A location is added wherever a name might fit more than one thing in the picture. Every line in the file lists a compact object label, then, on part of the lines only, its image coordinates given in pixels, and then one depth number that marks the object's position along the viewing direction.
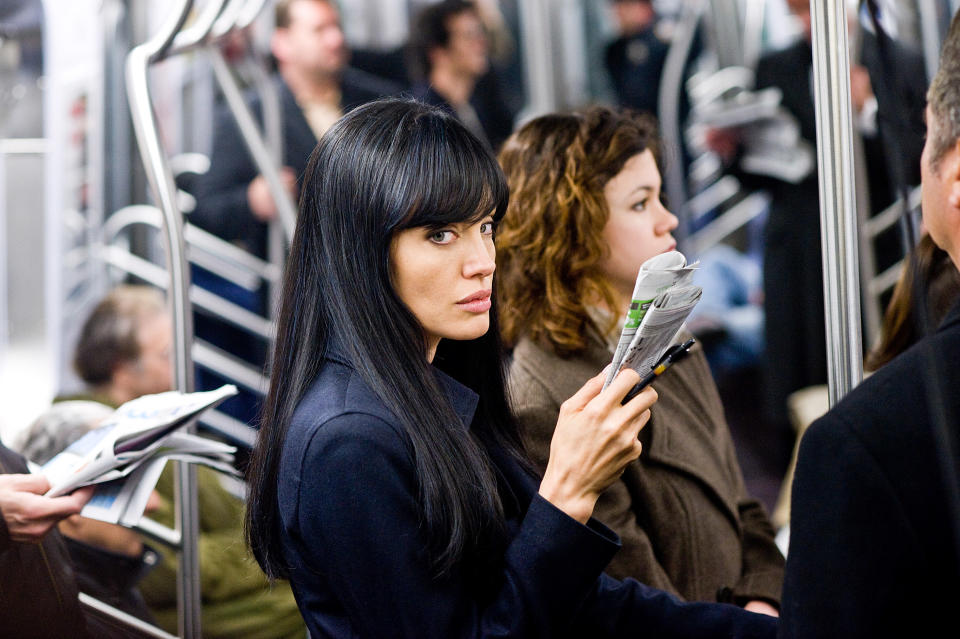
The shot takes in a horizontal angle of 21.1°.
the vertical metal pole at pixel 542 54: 5.54
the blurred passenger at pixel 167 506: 3.13
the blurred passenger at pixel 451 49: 5.61
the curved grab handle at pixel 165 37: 2.91
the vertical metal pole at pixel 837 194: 2.47
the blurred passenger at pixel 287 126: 4.66
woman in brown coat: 2.78
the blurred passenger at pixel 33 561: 2.63
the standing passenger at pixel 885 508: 2.20
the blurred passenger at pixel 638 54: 6.25
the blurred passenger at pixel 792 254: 4.92
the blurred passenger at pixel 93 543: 2.89
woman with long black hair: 2.35
